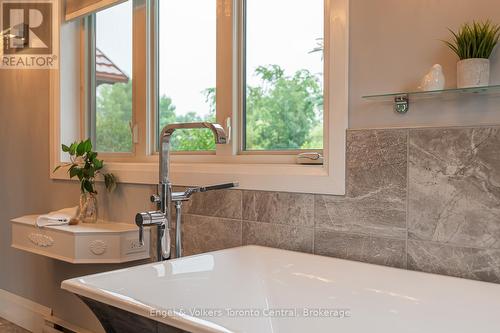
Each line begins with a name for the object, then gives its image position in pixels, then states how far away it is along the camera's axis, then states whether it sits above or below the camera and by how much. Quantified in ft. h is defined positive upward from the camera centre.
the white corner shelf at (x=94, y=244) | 7.19 -1.45
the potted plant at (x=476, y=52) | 4.18 +0.90
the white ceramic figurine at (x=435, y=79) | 4.48 +0.69
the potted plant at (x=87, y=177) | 8.06 -0.46
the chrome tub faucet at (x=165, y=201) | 5.60 -0.62
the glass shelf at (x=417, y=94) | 4.26 +0.56
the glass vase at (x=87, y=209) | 8.20 -1.03
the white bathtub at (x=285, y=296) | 3.90 -1.38
